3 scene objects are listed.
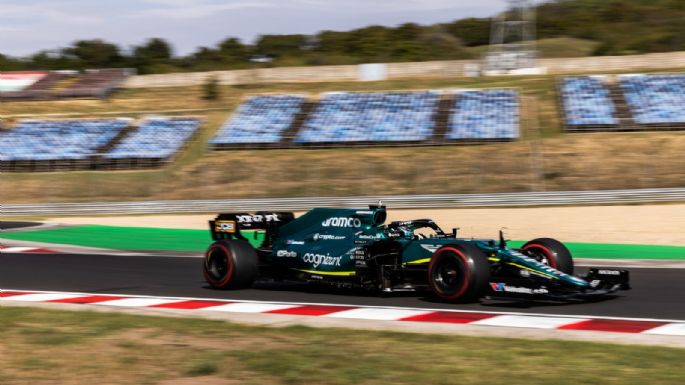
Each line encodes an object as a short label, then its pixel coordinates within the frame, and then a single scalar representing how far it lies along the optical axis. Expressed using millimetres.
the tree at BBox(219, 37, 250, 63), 85312
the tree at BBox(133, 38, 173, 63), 84875
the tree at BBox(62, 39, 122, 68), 85500
